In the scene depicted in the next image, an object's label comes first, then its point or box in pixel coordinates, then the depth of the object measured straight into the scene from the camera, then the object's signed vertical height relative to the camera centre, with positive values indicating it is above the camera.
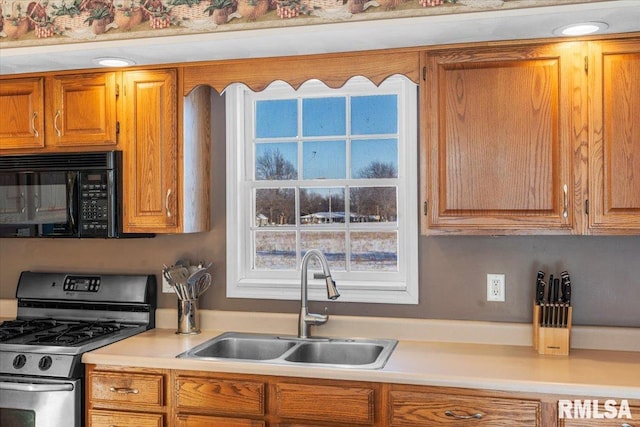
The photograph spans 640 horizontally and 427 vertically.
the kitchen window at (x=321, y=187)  2.79 +0.11
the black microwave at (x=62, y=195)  2.68 +0.08
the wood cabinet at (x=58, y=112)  2.70 +0.45
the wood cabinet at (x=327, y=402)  2.13 -0.68
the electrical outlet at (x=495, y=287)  2.62 -0.33
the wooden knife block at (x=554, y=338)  2.36 -0.50
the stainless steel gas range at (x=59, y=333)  2.36 -0.53
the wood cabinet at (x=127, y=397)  2.32 -0.71
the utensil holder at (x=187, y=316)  2.79 -0.48
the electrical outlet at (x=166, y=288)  2.95 -0.37
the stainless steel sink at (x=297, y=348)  2.56 -0.59
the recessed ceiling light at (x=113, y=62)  2.54 +0.63
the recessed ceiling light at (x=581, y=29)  2.06 +0.62
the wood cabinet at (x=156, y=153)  2.63 +0.25
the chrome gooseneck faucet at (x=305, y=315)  2.64 -0.45
